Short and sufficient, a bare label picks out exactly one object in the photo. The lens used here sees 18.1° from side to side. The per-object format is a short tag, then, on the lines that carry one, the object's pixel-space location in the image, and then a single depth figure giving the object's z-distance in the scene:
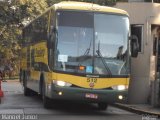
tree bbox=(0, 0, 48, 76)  47.25
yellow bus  15.71
